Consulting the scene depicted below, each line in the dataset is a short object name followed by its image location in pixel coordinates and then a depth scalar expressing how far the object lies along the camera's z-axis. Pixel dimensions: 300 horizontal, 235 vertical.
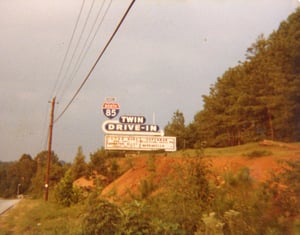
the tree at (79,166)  37.03
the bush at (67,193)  28.78
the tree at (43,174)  56.62
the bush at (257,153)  22.95
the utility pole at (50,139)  35.59
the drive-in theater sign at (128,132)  25.67
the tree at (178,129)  34.44
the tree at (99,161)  32.75
